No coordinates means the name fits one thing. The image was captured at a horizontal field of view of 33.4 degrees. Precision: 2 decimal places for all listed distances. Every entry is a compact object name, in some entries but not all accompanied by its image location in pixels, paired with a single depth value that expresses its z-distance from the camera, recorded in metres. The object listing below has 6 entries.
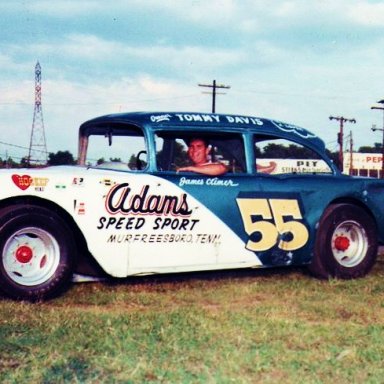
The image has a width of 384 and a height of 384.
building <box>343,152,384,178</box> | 81.56
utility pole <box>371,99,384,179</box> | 52.65
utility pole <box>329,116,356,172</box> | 55.96
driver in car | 6.18
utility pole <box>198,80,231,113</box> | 46.44
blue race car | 5.43
